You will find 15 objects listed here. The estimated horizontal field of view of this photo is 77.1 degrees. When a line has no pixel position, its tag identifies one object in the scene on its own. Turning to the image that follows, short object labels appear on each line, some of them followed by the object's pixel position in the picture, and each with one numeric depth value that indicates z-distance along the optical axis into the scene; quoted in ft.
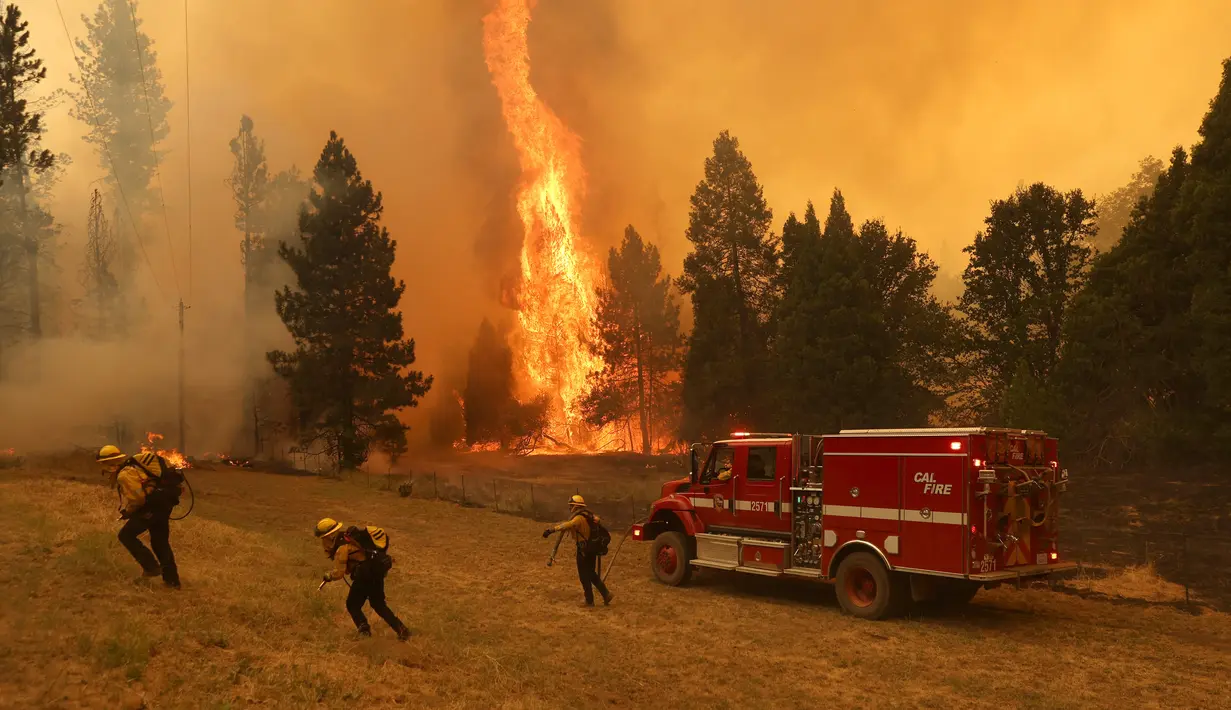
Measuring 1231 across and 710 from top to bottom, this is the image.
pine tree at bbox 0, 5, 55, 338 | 92.68
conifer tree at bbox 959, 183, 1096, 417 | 113.39
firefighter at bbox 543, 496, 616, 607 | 47.93
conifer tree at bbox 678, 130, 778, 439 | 154.51
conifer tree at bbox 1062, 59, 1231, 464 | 81.87
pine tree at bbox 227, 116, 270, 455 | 191.31
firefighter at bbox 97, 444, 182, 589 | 36.11
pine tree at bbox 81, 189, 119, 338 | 175.42
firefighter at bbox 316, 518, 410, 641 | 34.17
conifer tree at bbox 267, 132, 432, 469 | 128.98
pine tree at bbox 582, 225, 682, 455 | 184.75
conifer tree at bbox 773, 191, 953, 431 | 119.65
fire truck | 42.98
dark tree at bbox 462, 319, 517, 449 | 188.14
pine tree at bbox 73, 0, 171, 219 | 187.01
